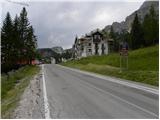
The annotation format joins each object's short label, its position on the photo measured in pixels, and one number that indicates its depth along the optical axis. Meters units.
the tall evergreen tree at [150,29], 37.69
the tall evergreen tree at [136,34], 39.50
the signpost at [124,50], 13.72
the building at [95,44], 47.23
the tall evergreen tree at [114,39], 54.90
